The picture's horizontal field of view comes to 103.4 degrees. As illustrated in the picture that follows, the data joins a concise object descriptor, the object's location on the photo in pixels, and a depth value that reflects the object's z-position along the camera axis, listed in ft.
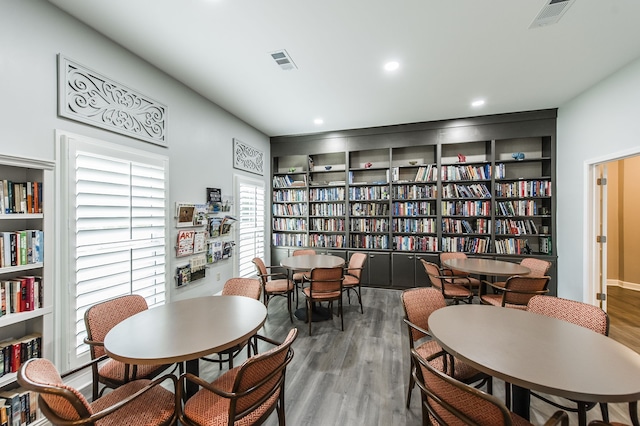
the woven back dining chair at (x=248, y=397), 3.83
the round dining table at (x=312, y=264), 11.27
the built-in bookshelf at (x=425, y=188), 14.21
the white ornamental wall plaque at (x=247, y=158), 14.02
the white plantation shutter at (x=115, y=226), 6.91
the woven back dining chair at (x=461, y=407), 3.25
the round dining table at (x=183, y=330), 4.35
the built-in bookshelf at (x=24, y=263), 5.42
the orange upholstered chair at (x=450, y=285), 10.29
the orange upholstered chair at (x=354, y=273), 11.86
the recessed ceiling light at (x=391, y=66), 9.23
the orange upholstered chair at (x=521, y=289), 8.50
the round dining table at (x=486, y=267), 9.74
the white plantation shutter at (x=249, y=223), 14.30
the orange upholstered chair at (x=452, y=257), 12.80
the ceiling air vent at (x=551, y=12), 6.49
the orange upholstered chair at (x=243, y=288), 7.86
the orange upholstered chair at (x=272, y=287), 11.45
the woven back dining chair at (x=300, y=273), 12.48
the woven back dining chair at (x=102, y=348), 5.28
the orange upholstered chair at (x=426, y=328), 5.24
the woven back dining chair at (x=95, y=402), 3.39
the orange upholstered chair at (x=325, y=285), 9.95
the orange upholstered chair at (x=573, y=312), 5.35
